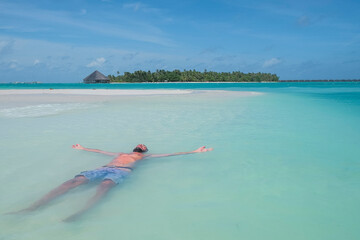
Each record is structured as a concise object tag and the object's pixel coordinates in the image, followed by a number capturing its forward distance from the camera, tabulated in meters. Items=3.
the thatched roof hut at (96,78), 112.78
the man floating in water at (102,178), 3.39
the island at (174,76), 137.00
